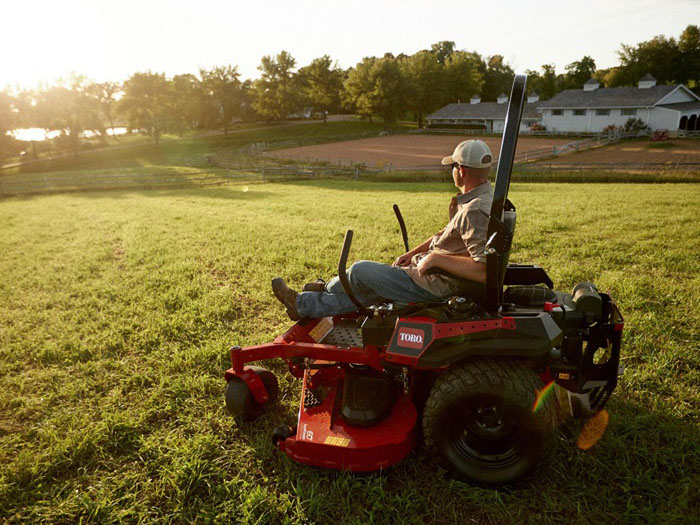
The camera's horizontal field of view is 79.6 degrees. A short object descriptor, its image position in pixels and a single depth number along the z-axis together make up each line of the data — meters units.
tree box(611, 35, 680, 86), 66.34
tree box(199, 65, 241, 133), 76.69
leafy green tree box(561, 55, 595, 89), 73.12
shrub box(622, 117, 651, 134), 45.44
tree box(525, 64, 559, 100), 74.94
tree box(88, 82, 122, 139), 82.05
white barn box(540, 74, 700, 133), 45.06
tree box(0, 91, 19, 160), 55.56
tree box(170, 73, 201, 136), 73.81
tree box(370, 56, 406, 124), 66.94
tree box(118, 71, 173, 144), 68.12
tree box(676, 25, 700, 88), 64.75
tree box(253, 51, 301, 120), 71.31
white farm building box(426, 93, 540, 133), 58.56
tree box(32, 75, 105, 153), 61.22
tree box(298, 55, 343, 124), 75.56
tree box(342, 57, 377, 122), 68.25
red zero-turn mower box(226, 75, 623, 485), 2.62
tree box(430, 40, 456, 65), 101.25
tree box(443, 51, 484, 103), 75.81
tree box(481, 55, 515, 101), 84.69
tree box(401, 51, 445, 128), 71.06
